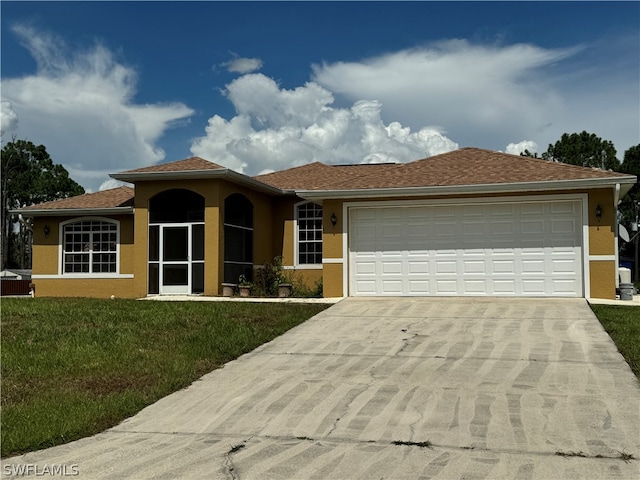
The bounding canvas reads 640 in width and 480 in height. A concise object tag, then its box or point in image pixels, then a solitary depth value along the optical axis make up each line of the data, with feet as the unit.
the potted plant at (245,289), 56.44
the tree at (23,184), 177.06
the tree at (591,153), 129.59
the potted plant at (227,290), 56.65
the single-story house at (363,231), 48.16
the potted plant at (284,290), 57.00
